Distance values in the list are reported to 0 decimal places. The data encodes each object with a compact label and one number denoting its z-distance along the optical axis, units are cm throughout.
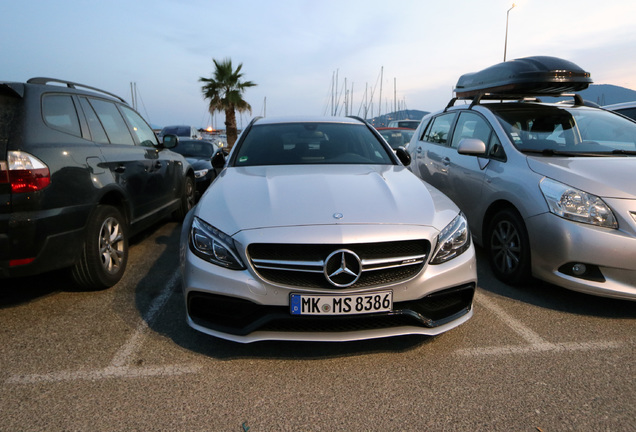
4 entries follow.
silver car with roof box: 301
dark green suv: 269
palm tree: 2298
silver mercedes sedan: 228
